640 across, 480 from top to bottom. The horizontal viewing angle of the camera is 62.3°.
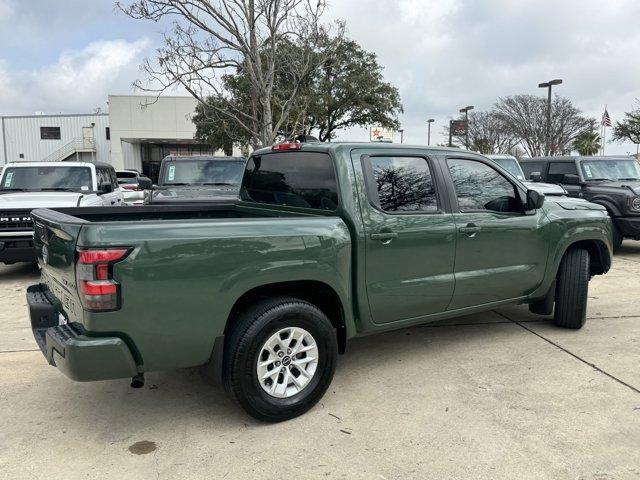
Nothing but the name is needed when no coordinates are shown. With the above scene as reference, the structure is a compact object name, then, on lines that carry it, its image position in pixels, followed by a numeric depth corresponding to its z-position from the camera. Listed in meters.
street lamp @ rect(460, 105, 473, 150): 30.66
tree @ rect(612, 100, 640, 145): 34.69
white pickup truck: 7.55
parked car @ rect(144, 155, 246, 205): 9.48
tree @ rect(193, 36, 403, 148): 27.59
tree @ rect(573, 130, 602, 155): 40.54
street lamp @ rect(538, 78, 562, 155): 23.16
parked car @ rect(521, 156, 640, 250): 9.47
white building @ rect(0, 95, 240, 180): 40.84
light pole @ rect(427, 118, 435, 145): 38.67
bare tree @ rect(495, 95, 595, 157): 34.12
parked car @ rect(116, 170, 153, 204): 9.81
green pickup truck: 2.92
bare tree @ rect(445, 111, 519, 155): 37.50
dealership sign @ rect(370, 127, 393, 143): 30.02
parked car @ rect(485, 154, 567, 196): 10.42
